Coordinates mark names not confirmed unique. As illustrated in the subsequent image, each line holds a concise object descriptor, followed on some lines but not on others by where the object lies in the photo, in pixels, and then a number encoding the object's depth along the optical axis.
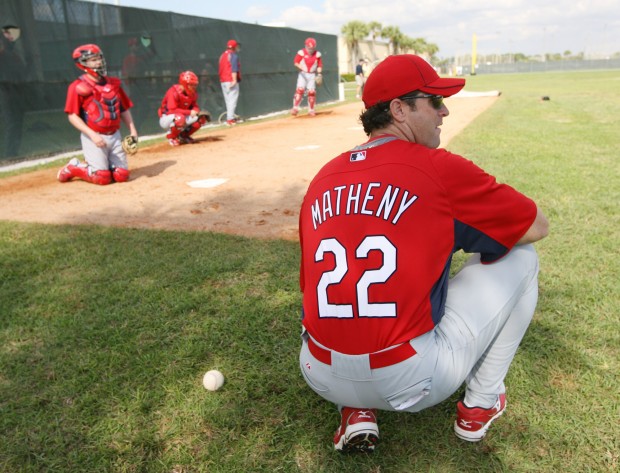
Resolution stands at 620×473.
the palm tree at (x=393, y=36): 91.38
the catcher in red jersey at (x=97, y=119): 6.30
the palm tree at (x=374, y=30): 84.99
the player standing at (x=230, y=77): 13.59
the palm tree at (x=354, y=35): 79.69
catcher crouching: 9.75
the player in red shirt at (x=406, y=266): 1.63
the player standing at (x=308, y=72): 15.05
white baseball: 2.39
